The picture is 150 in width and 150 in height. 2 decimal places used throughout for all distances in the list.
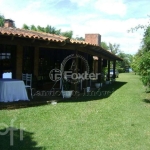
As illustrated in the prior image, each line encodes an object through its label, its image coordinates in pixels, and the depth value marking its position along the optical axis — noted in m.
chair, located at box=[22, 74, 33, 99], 8.44
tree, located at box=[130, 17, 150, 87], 7.85
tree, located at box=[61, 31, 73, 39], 41.73
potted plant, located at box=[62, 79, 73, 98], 8.19
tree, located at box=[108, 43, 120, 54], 59.12
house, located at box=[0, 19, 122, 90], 6.76
